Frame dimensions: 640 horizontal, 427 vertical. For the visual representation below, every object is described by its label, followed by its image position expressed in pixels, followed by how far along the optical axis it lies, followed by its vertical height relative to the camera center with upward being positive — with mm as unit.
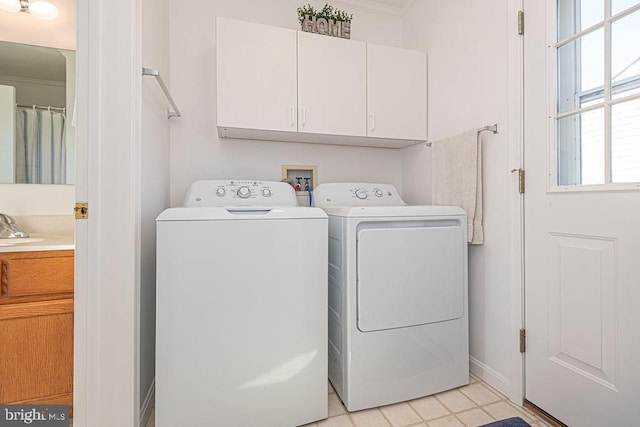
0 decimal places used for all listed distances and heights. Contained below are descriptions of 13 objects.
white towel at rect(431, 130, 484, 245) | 1678 +213
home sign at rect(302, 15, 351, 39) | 1987 +1245
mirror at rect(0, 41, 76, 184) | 1815 +615
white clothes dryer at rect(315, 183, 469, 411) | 1469 -463
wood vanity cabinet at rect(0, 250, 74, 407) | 1306 -509
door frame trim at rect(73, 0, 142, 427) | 1177 -2
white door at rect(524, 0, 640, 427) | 1115 +9
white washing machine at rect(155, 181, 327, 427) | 1230 -448
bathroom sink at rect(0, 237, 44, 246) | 1403 -141
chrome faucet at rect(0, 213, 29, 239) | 1617 -89
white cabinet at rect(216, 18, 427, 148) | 1789 +805
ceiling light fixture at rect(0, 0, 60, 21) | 1748 +1208
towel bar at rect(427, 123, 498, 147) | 1608 +450
